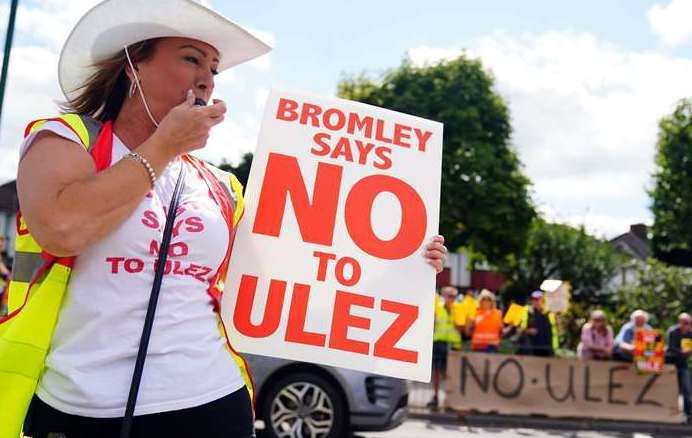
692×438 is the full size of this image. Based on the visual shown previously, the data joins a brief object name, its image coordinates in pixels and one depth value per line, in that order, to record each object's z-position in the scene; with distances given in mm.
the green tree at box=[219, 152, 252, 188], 44719
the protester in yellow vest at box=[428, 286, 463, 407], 13806
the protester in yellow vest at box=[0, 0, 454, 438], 1862
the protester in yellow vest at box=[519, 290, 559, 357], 13961
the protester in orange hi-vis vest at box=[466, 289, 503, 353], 14609
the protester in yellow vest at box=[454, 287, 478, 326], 15227
